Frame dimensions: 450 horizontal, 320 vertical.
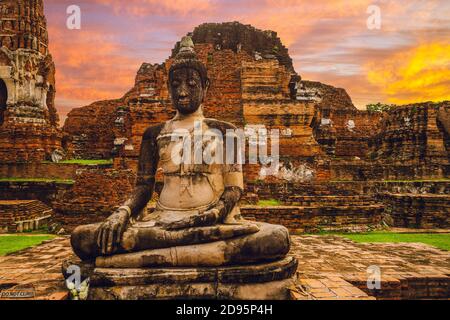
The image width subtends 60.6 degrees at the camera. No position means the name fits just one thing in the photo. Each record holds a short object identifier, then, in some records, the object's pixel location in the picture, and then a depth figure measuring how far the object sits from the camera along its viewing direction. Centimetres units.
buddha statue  395
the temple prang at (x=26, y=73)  1788
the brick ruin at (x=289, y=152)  1041
